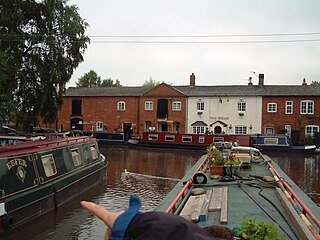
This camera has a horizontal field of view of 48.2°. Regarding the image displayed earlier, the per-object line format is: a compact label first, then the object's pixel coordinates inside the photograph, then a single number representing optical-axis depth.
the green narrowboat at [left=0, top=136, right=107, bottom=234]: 7.96
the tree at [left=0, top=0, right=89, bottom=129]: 21.47
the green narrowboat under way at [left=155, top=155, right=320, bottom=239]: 3.65
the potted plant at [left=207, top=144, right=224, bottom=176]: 8.51
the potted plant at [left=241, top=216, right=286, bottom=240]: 3.02
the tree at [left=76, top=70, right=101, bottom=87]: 70.69
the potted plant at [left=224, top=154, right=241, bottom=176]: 8.37
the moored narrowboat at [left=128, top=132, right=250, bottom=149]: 29.12
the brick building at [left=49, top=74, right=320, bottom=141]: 33.22
